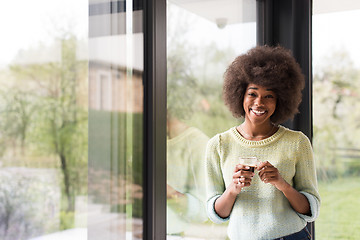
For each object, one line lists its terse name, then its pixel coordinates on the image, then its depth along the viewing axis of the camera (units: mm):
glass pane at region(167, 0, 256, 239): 2162
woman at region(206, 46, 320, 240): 1918
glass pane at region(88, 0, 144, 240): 1680
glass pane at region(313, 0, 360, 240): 2834
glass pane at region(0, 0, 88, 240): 1359
